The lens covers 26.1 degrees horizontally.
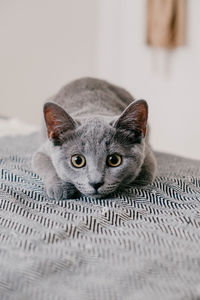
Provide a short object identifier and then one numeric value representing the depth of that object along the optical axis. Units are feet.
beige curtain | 3.37
